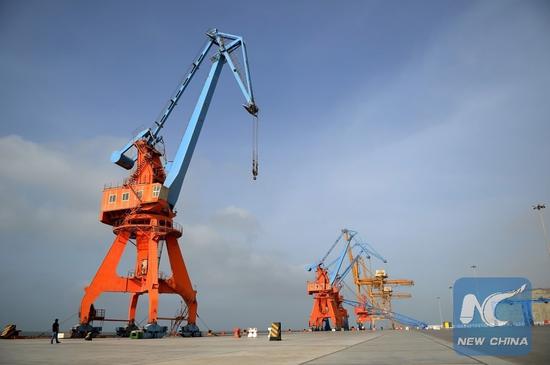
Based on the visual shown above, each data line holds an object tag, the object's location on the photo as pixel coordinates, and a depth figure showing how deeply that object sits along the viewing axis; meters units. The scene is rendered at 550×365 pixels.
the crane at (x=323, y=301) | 88.19
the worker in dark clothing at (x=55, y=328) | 24.85
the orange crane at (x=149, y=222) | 42.84
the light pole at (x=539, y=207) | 56.92
